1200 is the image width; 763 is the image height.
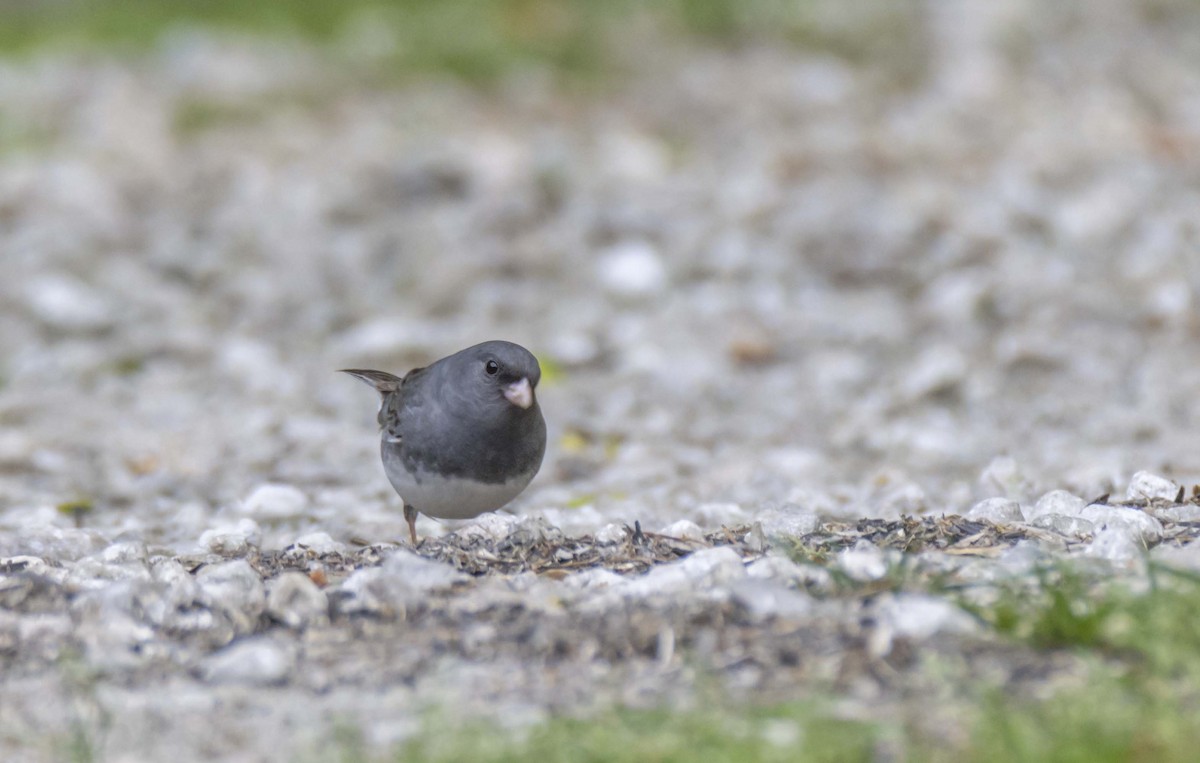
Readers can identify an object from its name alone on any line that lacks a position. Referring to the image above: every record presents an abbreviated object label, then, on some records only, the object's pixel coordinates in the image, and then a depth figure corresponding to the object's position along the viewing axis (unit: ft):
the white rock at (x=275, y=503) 28.30
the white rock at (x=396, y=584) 18.48
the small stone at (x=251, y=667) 16.87
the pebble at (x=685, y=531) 22.13
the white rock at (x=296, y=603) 18.42
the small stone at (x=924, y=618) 16.35
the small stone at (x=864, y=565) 18.07
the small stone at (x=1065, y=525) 20.99
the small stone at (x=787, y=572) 18.34
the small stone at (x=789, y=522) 22.12
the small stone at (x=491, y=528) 22.30
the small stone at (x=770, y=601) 17.34
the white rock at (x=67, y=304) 40.45
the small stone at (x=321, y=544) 22.44
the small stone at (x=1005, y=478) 27.32
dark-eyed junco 24.71
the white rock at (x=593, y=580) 19.26
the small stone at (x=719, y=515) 25.62
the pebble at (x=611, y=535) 21.75
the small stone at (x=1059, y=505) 22.48
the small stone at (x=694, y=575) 18.39
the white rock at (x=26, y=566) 20.75
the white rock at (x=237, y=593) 18.35
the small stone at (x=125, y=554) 22.09
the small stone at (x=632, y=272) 43.16
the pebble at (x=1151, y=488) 23.35
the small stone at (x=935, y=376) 35.29
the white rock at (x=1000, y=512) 22.36
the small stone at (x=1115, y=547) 18.81
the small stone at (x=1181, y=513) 21.95
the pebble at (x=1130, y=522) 20.44
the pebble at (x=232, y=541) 23.12
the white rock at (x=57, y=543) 23.75
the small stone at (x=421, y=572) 18.81
